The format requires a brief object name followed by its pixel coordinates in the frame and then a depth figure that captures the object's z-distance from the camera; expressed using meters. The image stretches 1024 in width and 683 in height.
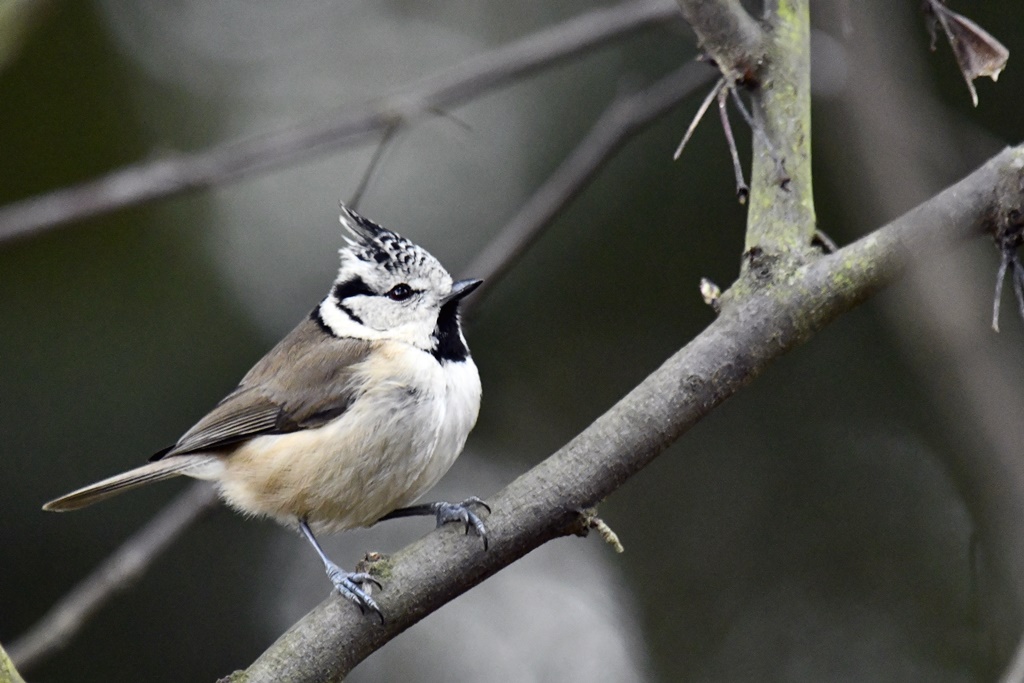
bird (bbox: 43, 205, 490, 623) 6.55
